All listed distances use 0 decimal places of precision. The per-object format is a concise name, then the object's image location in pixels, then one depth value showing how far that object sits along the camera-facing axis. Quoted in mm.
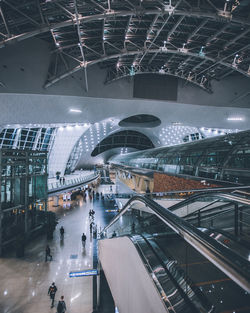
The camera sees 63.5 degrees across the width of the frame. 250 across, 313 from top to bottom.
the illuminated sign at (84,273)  8930
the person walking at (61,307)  7746
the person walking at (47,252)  12241
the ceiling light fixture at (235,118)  29991
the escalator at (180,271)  1604
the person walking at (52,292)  8617
